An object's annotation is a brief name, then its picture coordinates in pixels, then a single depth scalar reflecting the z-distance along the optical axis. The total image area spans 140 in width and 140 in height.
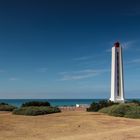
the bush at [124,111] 13.12
